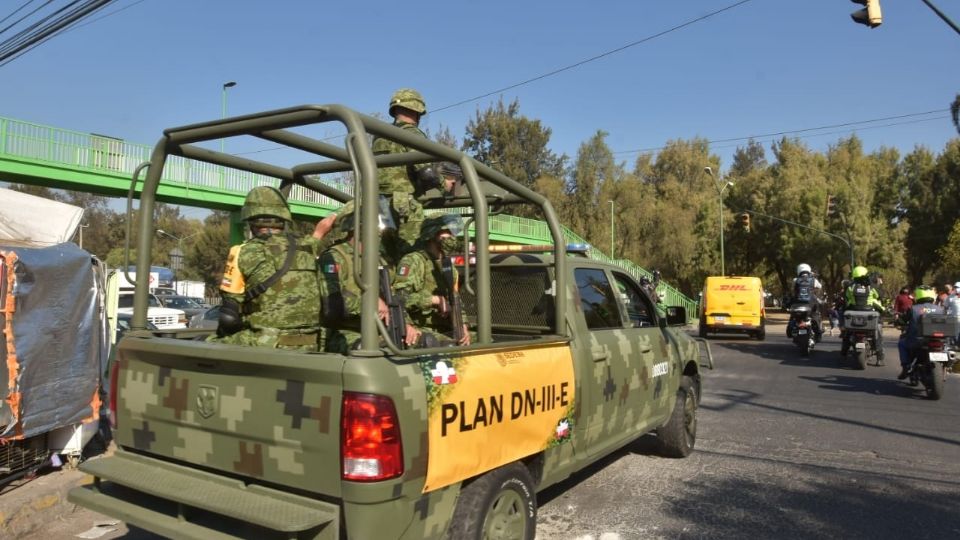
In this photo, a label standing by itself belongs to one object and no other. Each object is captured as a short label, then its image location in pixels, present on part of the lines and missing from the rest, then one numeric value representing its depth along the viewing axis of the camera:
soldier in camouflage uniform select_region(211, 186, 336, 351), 3.62
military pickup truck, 2.67
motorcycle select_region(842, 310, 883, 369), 12.30
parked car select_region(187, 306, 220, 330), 13.68
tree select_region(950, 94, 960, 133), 35.34
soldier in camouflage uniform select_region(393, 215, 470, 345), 4.06
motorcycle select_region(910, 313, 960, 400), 9.05
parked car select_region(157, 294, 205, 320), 22.31
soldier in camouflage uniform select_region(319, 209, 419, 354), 3.76
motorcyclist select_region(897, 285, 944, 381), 9.46
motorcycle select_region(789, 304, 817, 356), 14.59
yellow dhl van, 19.86
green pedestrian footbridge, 19.59
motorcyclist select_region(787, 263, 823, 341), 14.84
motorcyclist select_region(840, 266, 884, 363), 12.45
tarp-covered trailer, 4.98
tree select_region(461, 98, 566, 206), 59.97
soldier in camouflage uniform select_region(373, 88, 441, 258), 4.46
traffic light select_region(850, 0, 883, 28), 9.70
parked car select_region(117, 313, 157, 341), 12.80
